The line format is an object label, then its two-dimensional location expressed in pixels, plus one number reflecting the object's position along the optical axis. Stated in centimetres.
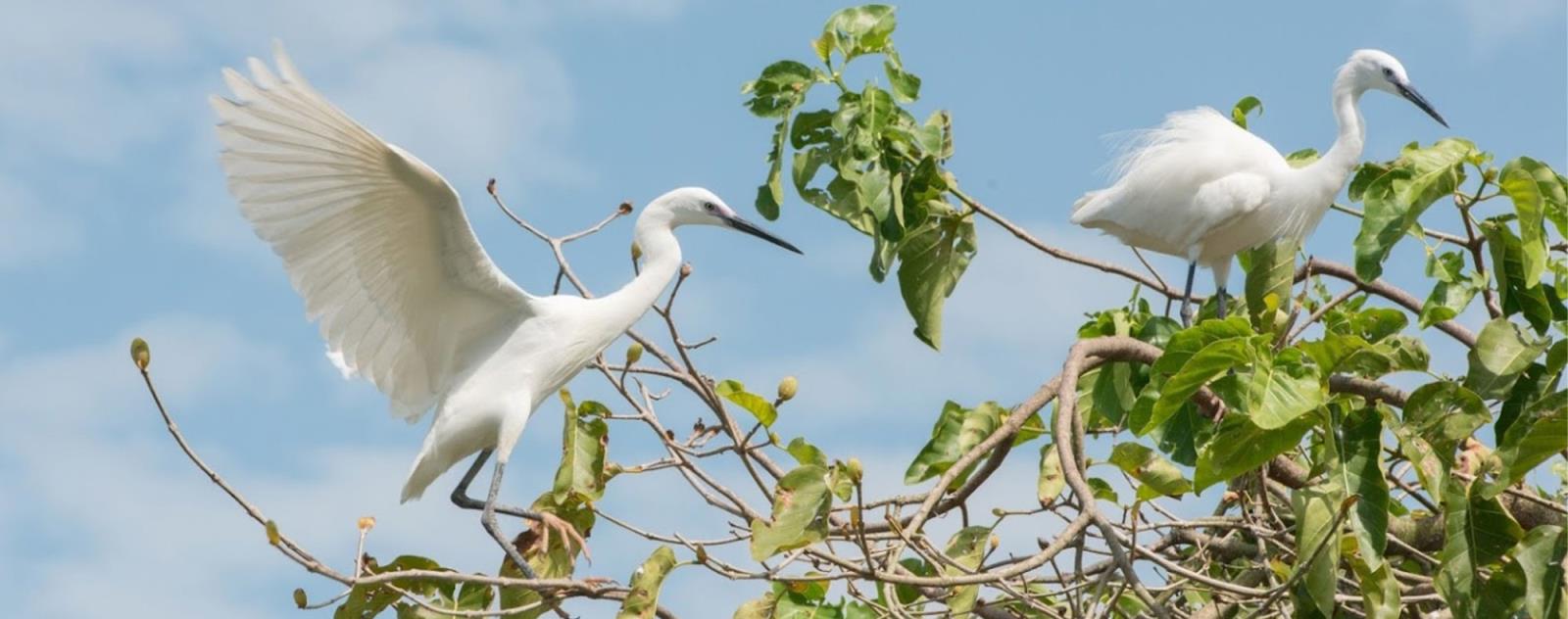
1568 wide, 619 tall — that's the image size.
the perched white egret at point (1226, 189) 1137
